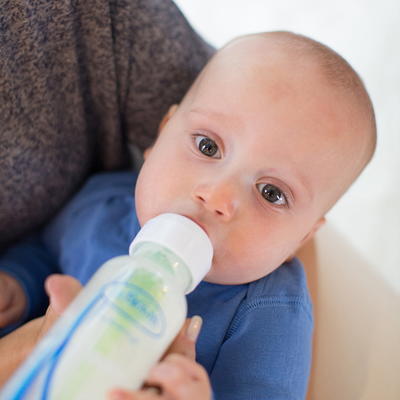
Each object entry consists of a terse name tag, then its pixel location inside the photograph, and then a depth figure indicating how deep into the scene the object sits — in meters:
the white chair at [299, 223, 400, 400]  0.94
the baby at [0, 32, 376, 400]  0.72
